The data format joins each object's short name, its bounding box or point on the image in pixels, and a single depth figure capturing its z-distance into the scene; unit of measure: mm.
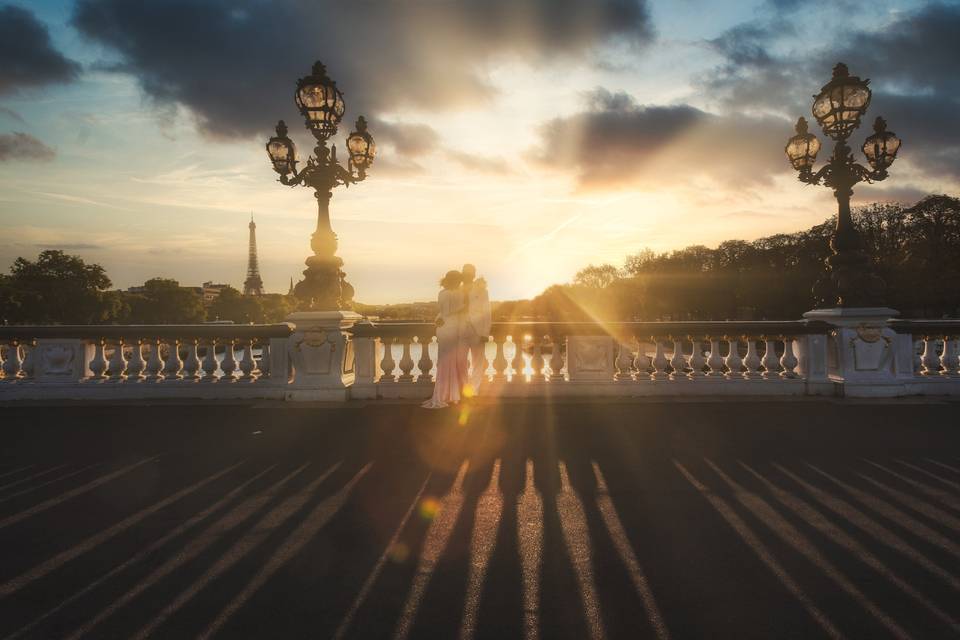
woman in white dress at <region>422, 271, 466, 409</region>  9711
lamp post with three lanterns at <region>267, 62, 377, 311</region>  10508
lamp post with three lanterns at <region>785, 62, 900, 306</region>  10711
